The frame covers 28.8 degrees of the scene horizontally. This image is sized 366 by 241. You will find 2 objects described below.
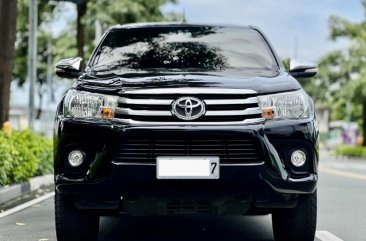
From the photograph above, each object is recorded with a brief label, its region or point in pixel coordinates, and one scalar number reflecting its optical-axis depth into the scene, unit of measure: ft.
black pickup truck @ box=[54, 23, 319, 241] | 15.52
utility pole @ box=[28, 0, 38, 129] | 53.11
